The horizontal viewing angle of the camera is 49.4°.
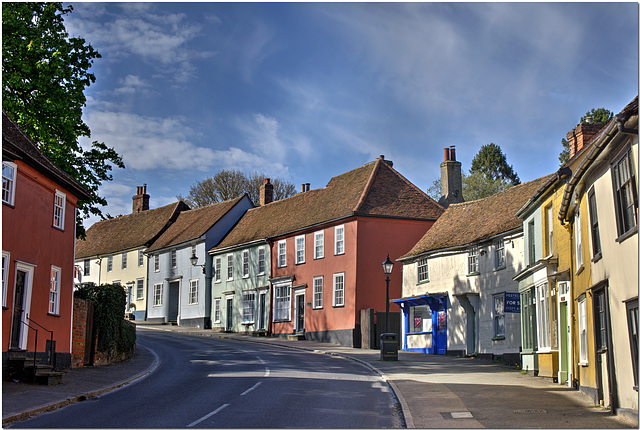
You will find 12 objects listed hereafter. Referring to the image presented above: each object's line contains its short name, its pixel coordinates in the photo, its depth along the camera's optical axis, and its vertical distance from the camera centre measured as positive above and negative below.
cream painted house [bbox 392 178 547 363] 28.08 +1.88
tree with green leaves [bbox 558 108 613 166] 65.44 +19.49
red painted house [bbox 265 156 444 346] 38.59 +4.28
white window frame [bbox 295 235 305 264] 43.22 +4.46
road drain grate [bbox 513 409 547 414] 14.64 -1.86
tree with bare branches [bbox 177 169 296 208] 67.62 +12.83
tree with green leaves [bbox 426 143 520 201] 85.88 +19.48
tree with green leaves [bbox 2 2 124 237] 25.11 +8.81
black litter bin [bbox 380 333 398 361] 27.54 -1.02
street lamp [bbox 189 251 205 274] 46.10 +3.98
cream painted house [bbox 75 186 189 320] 58.56 +6.33
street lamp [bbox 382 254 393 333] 28.43 +2.27
